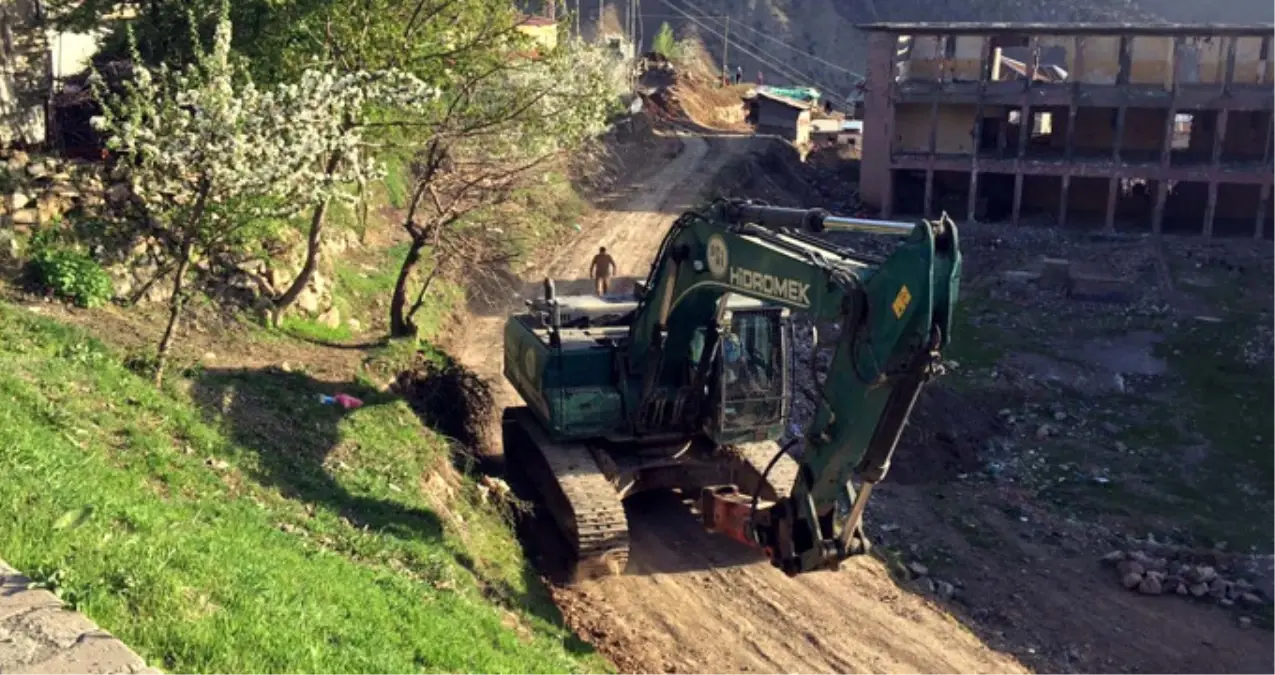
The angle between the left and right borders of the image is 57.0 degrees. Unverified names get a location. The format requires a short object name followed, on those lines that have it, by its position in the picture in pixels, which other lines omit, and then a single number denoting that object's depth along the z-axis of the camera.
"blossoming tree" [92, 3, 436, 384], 12.72
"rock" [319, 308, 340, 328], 19.89
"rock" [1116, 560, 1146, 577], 16.41
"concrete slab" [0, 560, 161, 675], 6.09
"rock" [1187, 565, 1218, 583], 16.36
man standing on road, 26.44
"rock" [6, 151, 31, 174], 16.64
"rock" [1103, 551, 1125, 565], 17.00
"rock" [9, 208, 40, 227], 16.00
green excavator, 9.52
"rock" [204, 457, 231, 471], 11.94
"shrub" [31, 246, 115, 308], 15.39
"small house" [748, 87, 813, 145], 54.38
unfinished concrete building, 39.75
